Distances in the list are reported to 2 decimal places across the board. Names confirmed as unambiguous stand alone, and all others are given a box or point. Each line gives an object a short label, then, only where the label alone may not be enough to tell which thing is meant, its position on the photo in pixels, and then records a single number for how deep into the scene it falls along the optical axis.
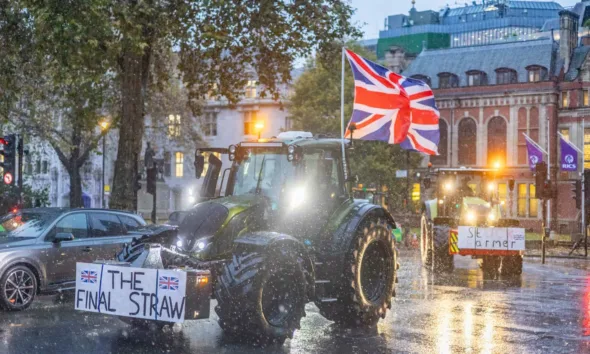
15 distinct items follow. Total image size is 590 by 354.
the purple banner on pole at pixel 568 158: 42.50
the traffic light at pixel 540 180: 29.42
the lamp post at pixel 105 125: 40.79
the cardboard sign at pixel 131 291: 9.85
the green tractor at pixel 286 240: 10.33
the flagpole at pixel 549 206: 55.90
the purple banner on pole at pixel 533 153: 45.69
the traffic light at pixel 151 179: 28.42
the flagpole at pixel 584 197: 32.34
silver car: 13.67
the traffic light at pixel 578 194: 32.19
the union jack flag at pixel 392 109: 19.34
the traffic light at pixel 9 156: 22.91
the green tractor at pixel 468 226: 21.48
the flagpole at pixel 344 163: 12.71
